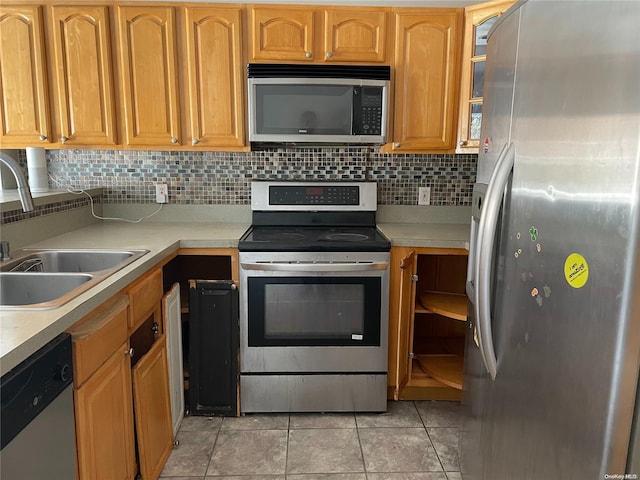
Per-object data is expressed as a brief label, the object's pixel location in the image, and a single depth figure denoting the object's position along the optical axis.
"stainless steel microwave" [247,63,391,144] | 2.37
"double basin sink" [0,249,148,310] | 1.59
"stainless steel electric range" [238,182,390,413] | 2.28
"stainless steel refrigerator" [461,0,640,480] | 0.86
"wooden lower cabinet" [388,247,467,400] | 2.37
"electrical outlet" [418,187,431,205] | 2.87
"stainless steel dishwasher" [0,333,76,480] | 0.97
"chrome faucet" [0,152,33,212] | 1.42
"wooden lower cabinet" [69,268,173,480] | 1.32
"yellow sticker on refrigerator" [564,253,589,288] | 0.95
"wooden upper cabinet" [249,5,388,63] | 2.41
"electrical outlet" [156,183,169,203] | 2.81
